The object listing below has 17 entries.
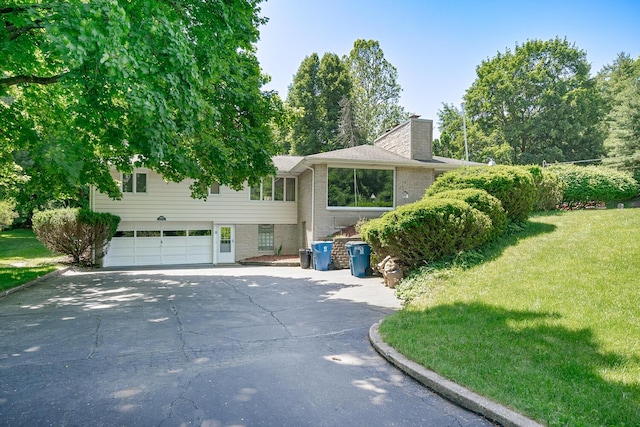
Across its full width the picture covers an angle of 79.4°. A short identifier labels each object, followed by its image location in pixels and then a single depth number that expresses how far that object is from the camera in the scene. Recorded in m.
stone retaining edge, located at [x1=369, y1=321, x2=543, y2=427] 3.17
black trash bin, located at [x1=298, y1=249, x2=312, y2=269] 15.84
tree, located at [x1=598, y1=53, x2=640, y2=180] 27.38
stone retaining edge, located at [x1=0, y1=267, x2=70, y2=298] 9.61
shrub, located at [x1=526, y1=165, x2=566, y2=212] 13.84
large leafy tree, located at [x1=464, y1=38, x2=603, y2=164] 34.50
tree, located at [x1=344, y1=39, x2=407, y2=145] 36.62
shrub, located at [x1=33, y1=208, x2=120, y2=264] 15.48
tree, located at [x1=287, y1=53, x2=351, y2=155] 33.94
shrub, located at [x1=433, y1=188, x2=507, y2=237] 9.86
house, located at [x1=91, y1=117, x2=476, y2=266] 16.98
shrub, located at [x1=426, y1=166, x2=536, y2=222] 10.60
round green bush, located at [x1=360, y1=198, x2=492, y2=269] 9.22
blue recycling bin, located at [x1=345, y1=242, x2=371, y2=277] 12.64
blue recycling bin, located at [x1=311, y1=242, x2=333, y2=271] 14.84
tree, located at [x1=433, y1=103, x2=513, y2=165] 35.91
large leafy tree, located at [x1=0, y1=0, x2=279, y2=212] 5.03
